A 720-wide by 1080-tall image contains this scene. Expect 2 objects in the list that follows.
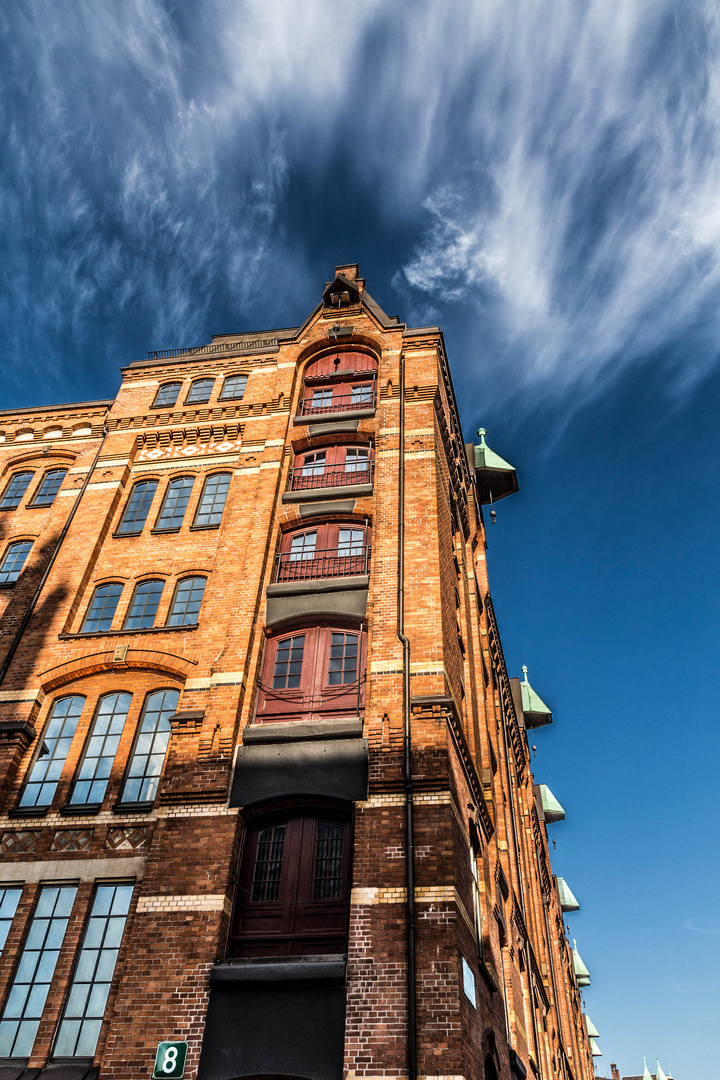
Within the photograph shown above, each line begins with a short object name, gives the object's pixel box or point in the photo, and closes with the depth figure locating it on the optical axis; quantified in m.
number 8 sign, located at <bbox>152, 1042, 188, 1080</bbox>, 11.79
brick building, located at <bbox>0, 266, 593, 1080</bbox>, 12.29
